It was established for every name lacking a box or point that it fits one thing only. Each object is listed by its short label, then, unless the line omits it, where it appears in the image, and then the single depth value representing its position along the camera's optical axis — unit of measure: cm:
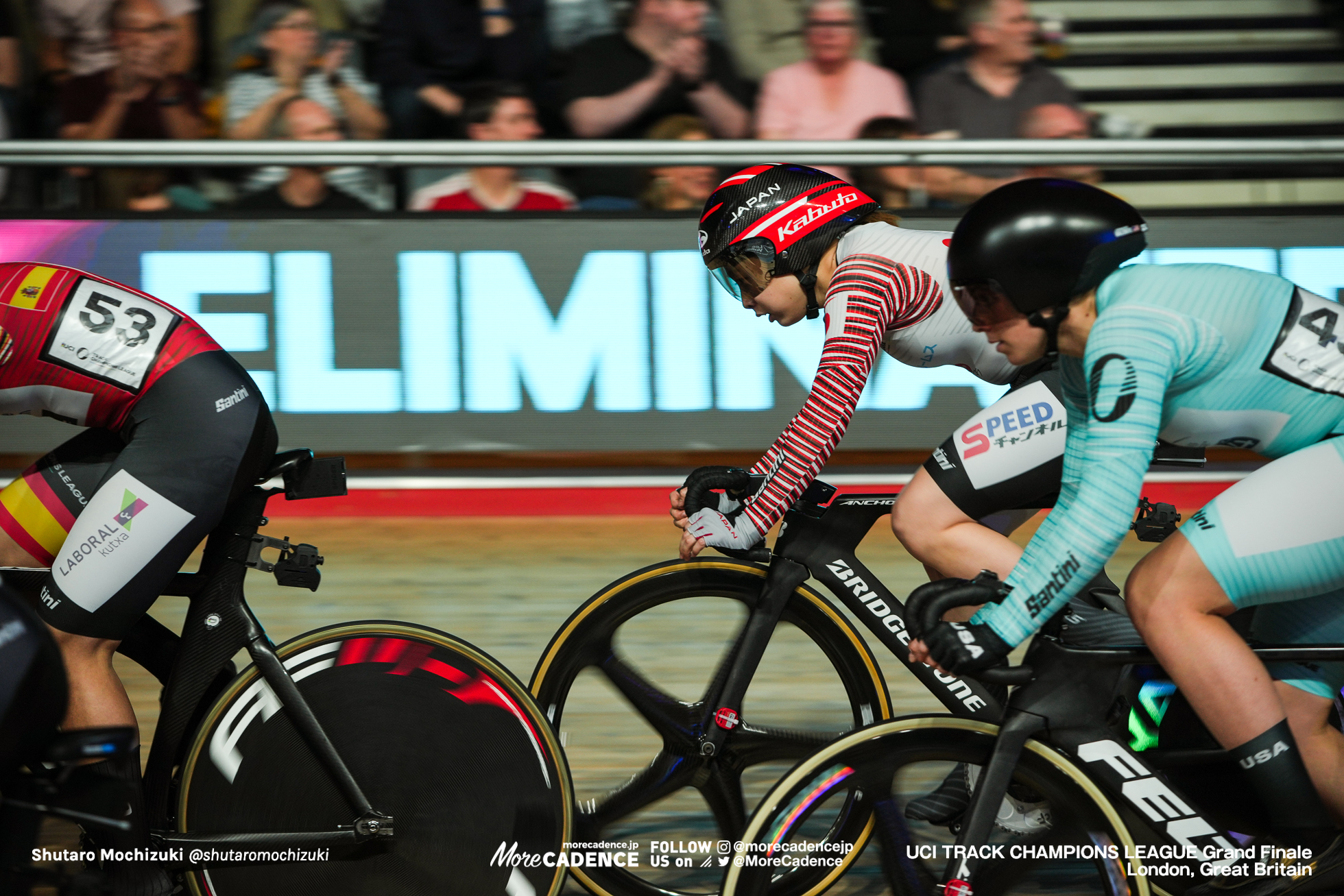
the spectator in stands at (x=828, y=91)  1401
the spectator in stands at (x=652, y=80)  1399
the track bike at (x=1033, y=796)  448
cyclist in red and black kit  493
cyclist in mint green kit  433
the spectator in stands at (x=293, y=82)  1375
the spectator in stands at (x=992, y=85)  1386
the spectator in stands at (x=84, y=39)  1416
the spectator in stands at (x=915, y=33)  1495
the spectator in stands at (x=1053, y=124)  1367
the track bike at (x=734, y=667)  582
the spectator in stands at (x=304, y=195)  1295
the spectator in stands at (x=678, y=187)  1305
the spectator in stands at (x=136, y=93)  1382
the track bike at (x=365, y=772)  495
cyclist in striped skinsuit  562
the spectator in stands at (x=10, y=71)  1392
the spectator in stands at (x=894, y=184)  1298
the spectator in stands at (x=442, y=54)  1425
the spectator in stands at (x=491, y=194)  1307
